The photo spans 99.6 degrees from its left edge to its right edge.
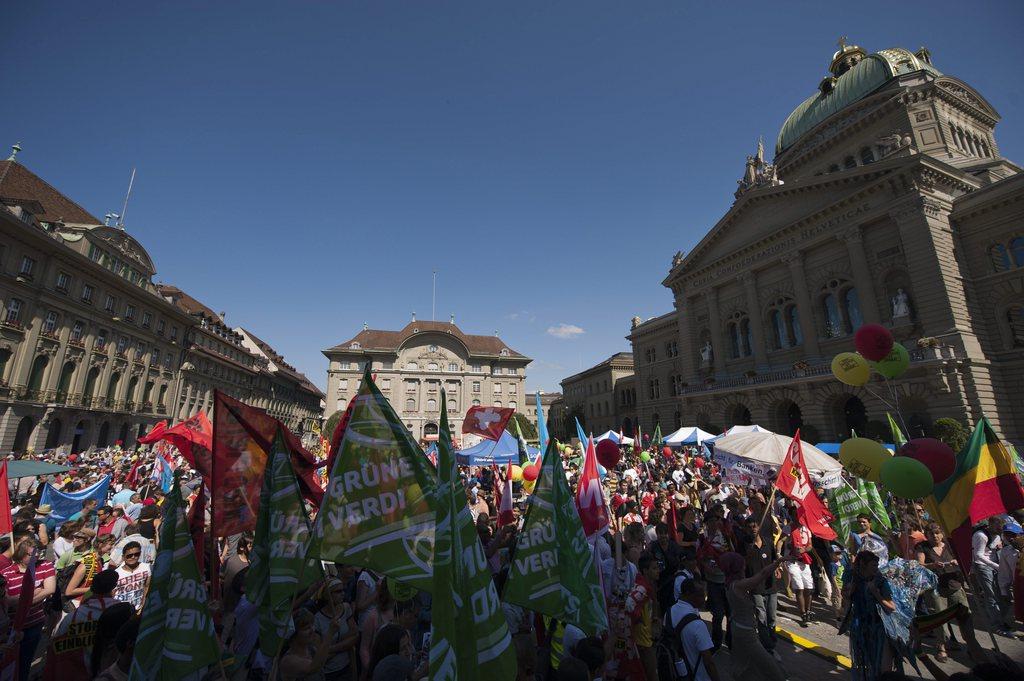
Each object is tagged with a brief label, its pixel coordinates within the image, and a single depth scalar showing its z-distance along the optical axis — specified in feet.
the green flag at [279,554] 12.41
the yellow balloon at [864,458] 22.93
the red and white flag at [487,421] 39.47
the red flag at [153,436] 35.02
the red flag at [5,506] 24.02
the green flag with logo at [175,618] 11.99
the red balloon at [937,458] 20.71
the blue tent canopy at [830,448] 64.26
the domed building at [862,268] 73.61
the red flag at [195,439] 21.31
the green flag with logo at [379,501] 12.01
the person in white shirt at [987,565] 25.13
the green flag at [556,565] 13.84
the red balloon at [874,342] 26.17
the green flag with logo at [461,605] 9.46
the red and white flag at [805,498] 27.40
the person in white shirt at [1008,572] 24.26
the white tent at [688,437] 77.30
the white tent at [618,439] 84.66
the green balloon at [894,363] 26.63
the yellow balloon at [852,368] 28.58
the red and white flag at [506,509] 28.68
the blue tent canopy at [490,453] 51.57
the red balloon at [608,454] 31.83
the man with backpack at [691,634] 14.58
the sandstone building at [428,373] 199.21
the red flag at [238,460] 16.14
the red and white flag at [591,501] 22.20
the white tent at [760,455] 37.88
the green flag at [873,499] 31.60
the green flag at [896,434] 34.24
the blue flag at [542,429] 32.60
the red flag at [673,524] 28.49
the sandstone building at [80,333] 92.17
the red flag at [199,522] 17.65
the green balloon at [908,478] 19.07
